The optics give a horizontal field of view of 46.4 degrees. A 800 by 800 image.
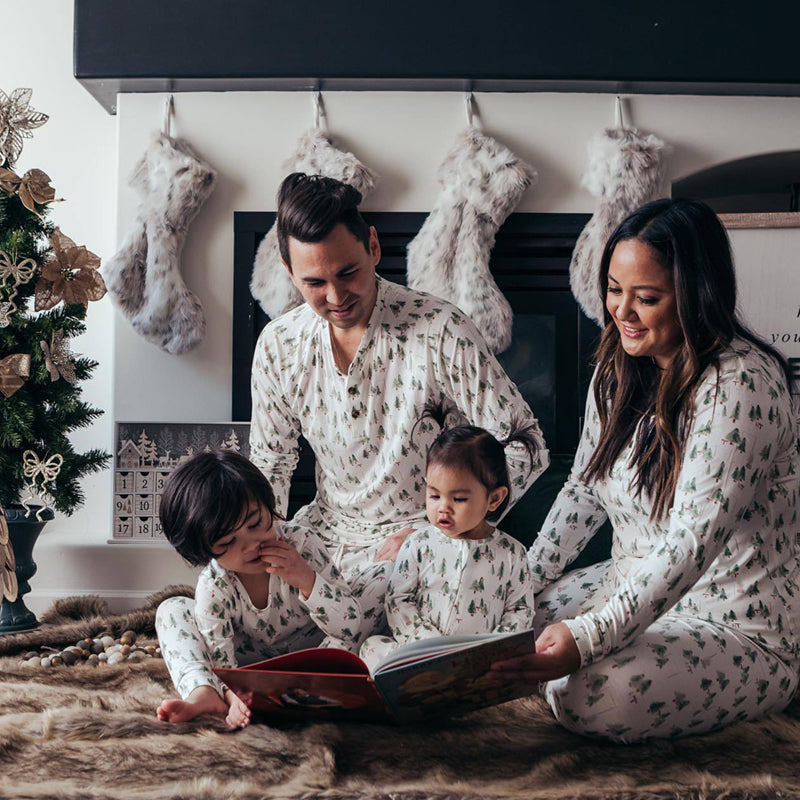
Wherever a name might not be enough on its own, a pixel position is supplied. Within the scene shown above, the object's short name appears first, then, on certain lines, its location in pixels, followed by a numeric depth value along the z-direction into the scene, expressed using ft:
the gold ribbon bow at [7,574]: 7.14
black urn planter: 7.63
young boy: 4.69
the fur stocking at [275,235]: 8.82
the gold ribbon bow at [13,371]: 7.63
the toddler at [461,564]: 4.98
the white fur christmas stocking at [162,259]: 8.86
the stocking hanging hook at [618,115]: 9.18
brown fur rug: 3.81
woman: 4.17
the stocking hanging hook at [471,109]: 9.20
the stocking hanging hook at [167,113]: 9.25
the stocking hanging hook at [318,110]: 9.23
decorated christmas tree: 7.67
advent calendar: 8.77
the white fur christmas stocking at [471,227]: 8.73
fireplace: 9.15
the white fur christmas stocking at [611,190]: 8.85
